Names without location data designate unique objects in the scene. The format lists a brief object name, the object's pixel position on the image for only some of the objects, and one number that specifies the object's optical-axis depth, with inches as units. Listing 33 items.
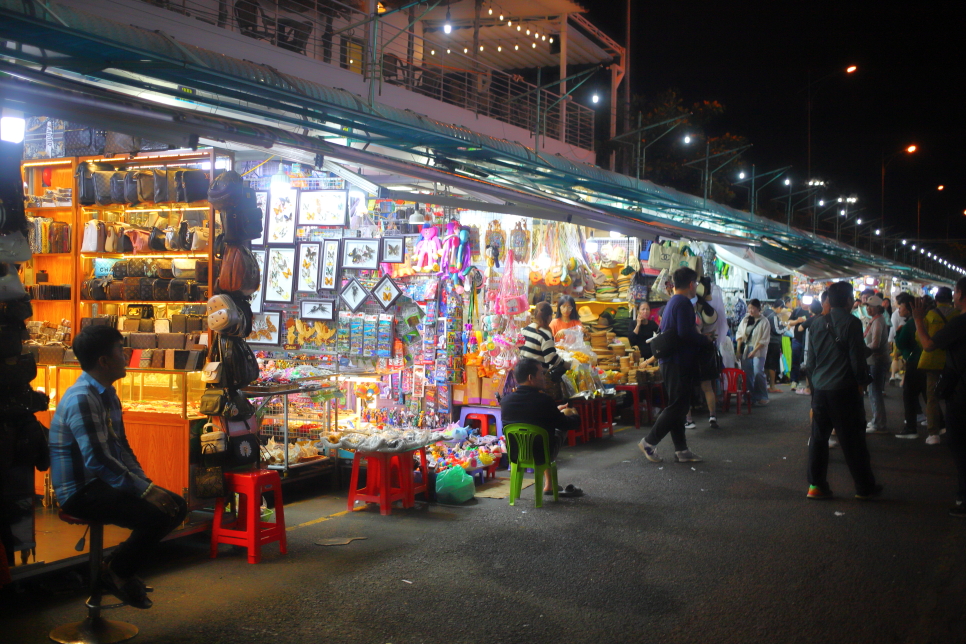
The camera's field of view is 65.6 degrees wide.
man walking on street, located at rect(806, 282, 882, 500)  275.3
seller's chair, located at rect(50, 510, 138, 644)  160.7
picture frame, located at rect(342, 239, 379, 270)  377.1
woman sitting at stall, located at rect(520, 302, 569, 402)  324.5
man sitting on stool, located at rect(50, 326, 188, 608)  161.0
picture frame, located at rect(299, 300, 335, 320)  381.4
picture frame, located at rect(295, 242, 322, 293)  380.8
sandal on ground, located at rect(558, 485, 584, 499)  293.0
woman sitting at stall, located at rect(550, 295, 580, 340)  434.0
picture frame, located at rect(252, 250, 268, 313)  388.8
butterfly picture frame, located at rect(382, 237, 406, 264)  376.2
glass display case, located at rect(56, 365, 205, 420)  235.9
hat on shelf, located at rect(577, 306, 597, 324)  510.9
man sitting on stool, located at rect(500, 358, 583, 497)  273.1
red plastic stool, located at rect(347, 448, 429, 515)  269.0
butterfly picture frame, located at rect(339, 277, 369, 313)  376.8
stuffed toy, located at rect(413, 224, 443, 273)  370.6
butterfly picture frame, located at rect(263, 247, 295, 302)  384.2
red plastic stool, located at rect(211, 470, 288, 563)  216.1
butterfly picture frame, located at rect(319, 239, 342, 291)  377.7
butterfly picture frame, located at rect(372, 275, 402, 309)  374.6
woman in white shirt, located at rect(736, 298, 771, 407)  534.3
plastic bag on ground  282.2
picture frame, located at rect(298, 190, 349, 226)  374.0
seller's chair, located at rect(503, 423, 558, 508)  274.2
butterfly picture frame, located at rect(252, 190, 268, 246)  384.0
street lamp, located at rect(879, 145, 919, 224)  1643.1
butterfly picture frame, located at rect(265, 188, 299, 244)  381.1
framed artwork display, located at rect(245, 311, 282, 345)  388.5
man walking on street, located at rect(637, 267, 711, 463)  345.1
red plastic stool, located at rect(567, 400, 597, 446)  417.7
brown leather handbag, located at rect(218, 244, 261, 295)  234.4
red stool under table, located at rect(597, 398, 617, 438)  439.2
